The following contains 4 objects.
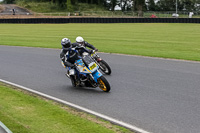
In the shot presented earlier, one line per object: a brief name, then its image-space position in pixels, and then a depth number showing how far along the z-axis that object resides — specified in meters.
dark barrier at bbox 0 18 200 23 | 97.11
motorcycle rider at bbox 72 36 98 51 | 21.23
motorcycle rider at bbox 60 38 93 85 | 18.19
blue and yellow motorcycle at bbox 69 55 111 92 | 17.19
